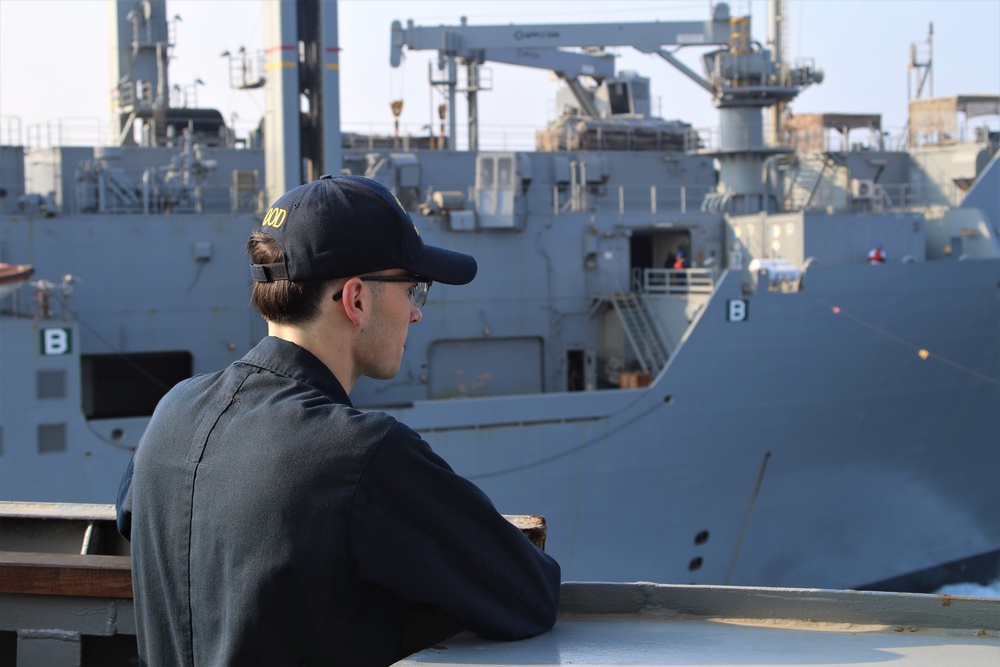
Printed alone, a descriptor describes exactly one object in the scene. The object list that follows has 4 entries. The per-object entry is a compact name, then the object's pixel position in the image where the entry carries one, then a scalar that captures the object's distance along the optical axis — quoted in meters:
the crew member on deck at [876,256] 14.75
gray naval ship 12.20
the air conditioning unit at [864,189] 17.59
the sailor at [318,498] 1.61
